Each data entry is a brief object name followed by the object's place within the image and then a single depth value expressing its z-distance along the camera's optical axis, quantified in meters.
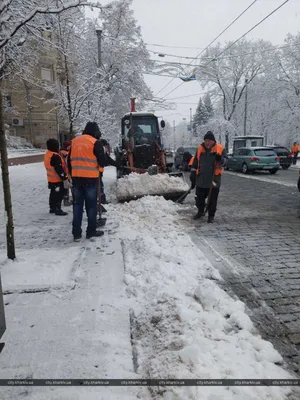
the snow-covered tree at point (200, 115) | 66.20
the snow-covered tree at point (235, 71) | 35.50
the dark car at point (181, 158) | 19.56
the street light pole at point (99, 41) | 17.05
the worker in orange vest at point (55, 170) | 7.11
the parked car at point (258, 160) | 16.92
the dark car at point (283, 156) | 20.83
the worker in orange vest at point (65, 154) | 8.52
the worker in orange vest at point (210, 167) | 6.71
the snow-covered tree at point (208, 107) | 60.19
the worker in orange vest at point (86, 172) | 5.07
